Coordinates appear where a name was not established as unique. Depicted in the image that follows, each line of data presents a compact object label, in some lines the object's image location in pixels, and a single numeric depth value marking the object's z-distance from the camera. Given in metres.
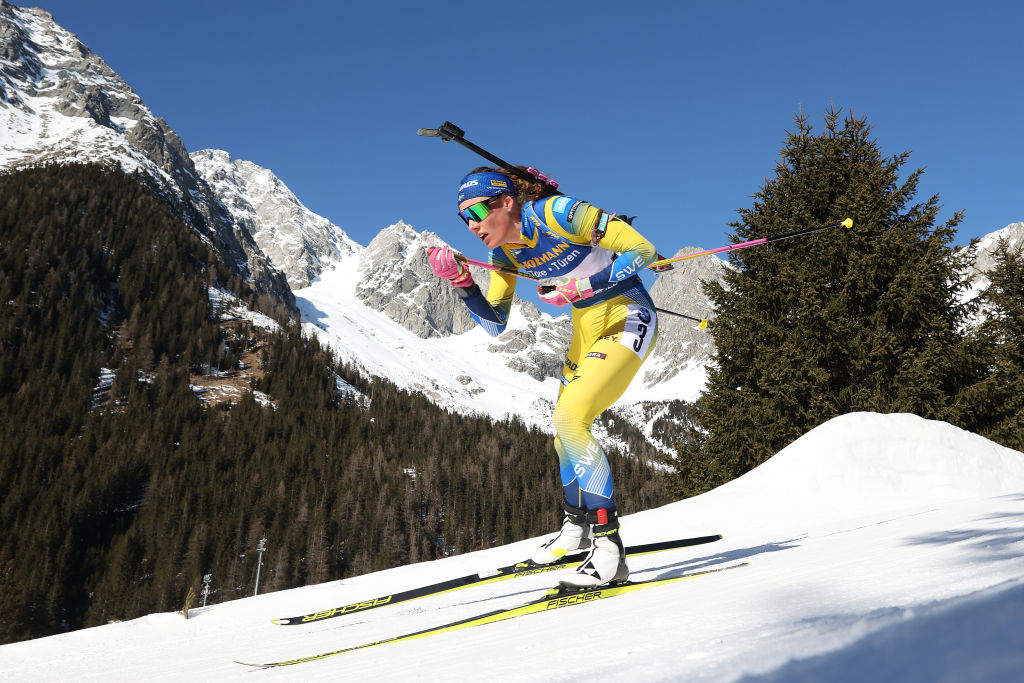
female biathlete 3.91
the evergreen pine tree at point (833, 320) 12.85
